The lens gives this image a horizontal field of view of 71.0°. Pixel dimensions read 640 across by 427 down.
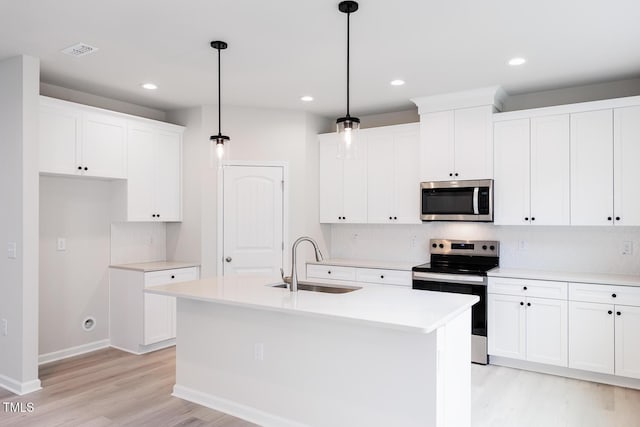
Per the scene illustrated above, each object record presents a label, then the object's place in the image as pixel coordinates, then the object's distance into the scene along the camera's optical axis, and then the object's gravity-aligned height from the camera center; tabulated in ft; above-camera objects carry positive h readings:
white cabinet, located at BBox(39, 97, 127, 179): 12.82 +2.25
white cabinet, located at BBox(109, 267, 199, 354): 14.70 -3.23
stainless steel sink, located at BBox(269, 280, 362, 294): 10.60 -1.76
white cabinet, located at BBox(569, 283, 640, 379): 11.64 -3.06
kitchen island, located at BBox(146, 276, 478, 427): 7.94 -2.87
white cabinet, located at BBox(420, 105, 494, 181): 14.24 +2.29
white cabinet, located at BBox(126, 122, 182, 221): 15.31 +1.45
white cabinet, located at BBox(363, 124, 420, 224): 15.87 +1.44
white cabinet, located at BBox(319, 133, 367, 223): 17.00 +1.13
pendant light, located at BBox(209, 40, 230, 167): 10.21 +1.61
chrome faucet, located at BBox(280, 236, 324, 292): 9.74 -1.40
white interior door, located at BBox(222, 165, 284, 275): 16.42 -0.17
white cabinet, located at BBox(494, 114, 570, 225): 13.24 +1.33
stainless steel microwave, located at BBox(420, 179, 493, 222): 14.07 +0.45
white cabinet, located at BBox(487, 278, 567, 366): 12.55 -3.08
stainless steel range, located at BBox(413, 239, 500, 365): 13.60 -1.82
